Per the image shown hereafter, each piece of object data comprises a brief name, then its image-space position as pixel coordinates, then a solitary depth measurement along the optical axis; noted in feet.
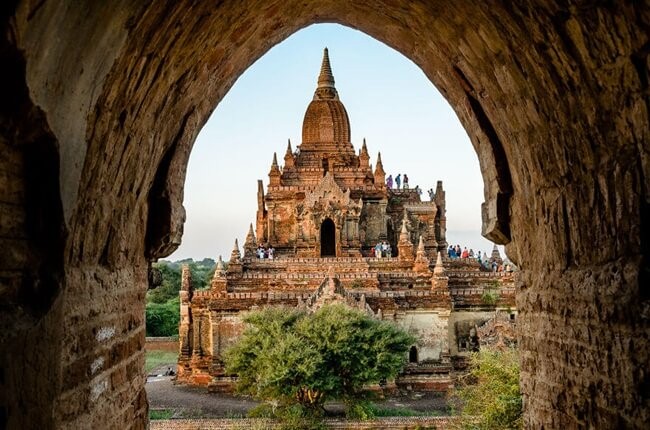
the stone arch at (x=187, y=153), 12.25
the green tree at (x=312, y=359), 69.92
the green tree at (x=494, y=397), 55.47
